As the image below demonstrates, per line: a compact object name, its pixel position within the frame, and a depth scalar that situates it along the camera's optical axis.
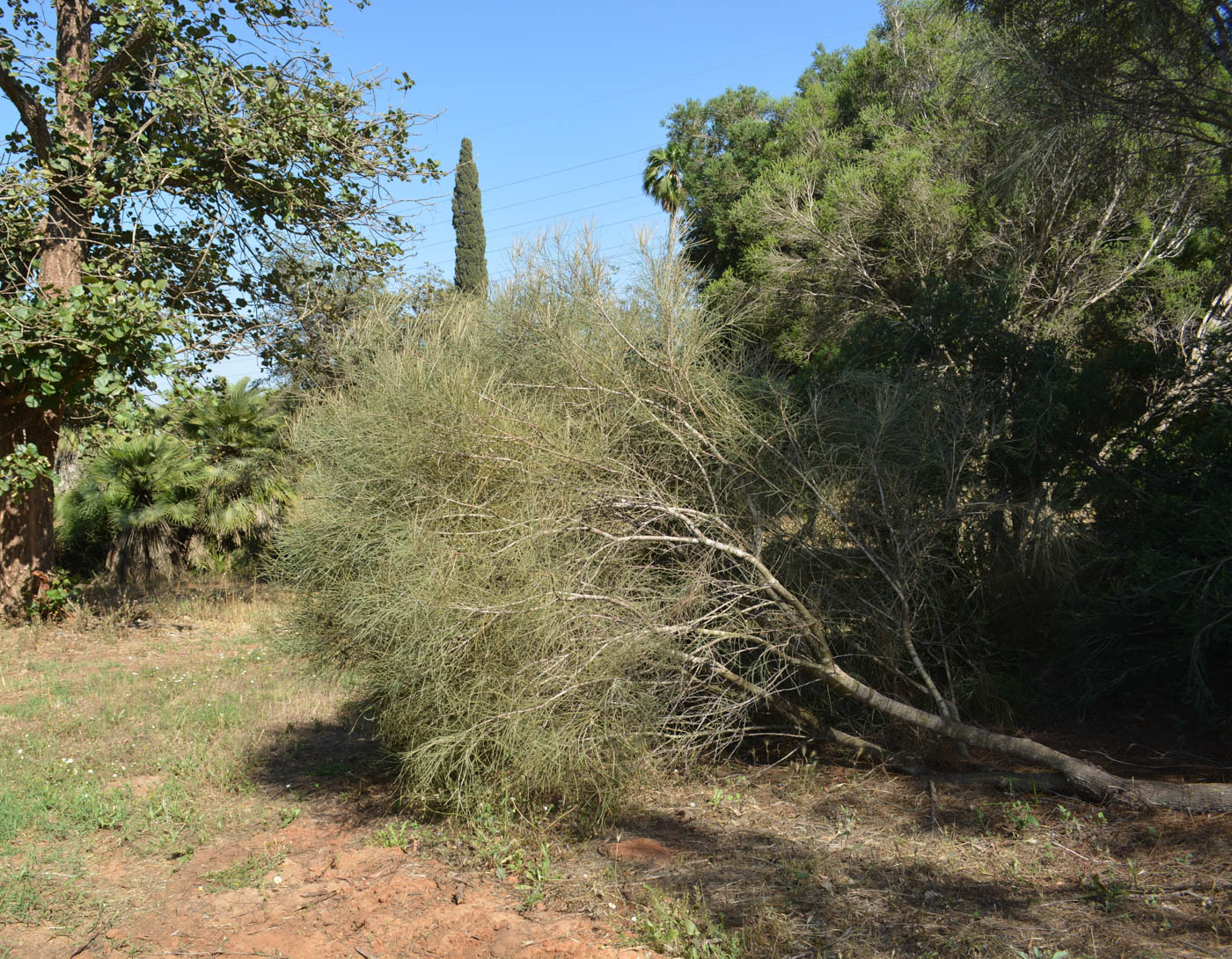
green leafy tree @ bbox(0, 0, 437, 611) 8.81
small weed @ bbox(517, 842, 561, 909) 4.34
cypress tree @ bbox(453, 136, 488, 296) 20.58
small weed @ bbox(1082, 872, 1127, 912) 3.80
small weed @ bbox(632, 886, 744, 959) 3.68
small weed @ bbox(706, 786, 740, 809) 5.45
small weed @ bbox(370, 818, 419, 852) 5.12
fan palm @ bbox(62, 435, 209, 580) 12.95
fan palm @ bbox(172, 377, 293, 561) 12.89
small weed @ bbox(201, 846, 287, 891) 4.68
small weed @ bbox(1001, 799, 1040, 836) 4.66
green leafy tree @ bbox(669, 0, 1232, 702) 5.88
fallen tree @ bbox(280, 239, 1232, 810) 4.77
